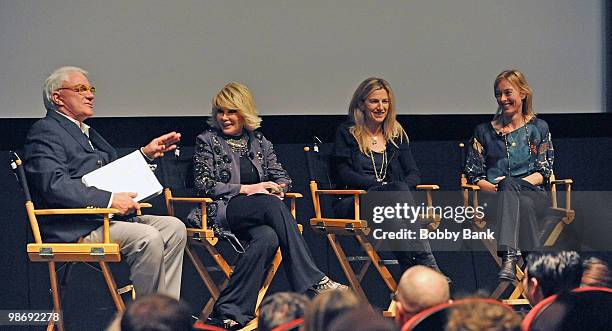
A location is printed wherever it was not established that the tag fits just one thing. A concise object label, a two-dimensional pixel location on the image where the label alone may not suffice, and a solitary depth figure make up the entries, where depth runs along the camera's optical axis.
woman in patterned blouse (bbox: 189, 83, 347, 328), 8.92
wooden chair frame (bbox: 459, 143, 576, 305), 10.07
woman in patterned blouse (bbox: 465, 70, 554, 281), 10.35
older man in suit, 8.61
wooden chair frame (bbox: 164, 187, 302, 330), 9.20
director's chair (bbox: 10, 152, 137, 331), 8.40
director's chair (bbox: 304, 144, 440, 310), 9.73
